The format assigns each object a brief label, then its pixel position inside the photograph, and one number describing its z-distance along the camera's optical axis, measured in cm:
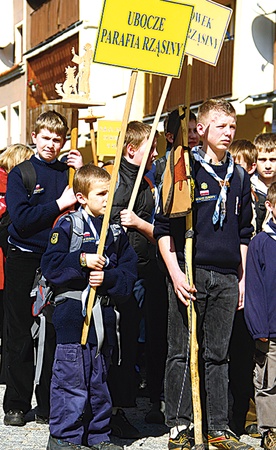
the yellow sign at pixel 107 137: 1872
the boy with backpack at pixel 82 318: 852
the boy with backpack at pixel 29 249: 959
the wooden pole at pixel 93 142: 1024
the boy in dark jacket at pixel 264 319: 886
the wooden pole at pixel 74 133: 977
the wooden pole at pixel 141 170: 912
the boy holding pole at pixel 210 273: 885
